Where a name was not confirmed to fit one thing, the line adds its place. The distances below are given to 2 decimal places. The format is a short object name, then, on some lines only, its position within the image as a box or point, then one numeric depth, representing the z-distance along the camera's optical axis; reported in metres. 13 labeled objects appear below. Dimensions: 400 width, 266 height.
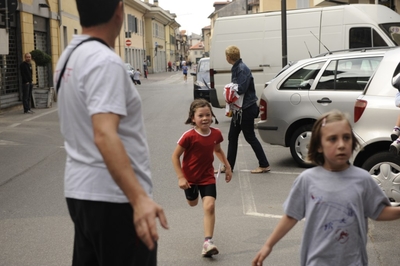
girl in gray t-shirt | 3.27
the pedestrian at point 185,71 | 52.12
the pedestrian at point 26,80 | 20.19
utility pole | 15.38
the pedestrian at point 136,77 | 42.44
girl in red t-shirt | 5.75
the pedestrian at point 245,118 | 9.51
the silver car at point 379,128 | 7.04
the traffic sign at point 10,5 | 19.31
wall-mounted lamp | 25.29
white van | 15.62
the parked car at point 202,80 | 22.88
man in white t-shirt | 2.47
